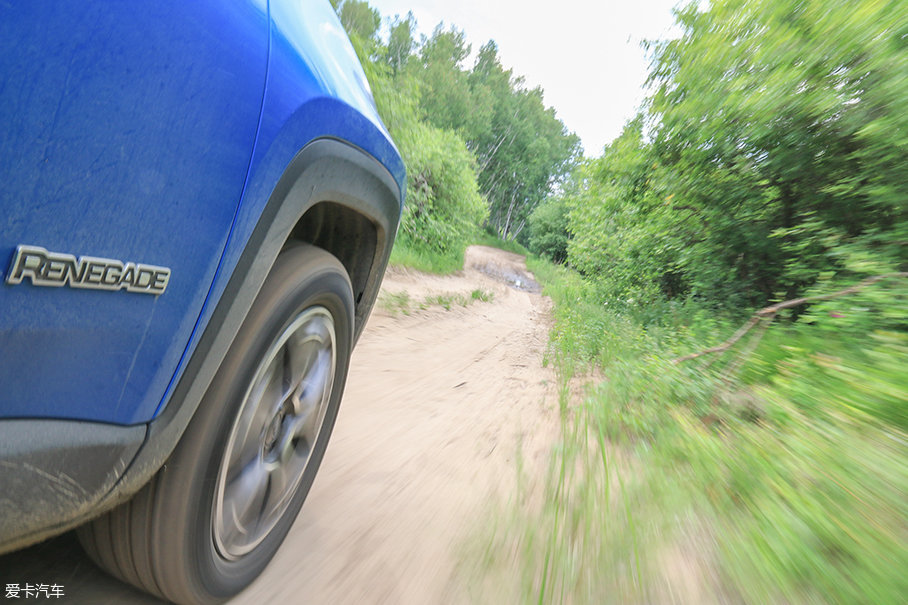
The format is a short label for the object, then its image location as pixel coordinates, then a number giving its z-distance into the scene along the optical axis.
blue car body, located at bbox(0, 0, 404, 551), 0.72
